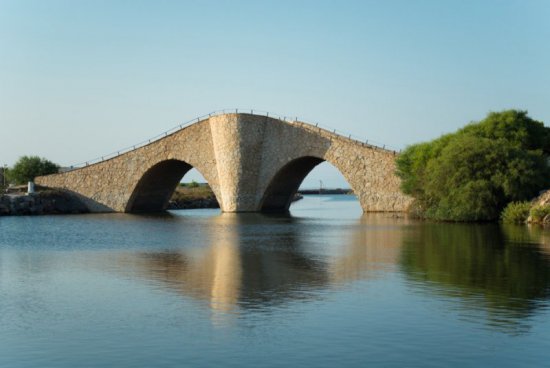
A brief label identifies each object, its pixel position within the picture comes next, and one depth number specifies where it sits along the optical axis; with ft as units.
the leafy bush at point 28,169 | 282.56
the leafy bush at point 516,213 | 147.54
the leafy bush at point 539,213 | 143.13
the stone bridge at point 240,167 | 205.67
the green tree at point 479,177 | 152.46
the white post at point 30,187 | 249.32
